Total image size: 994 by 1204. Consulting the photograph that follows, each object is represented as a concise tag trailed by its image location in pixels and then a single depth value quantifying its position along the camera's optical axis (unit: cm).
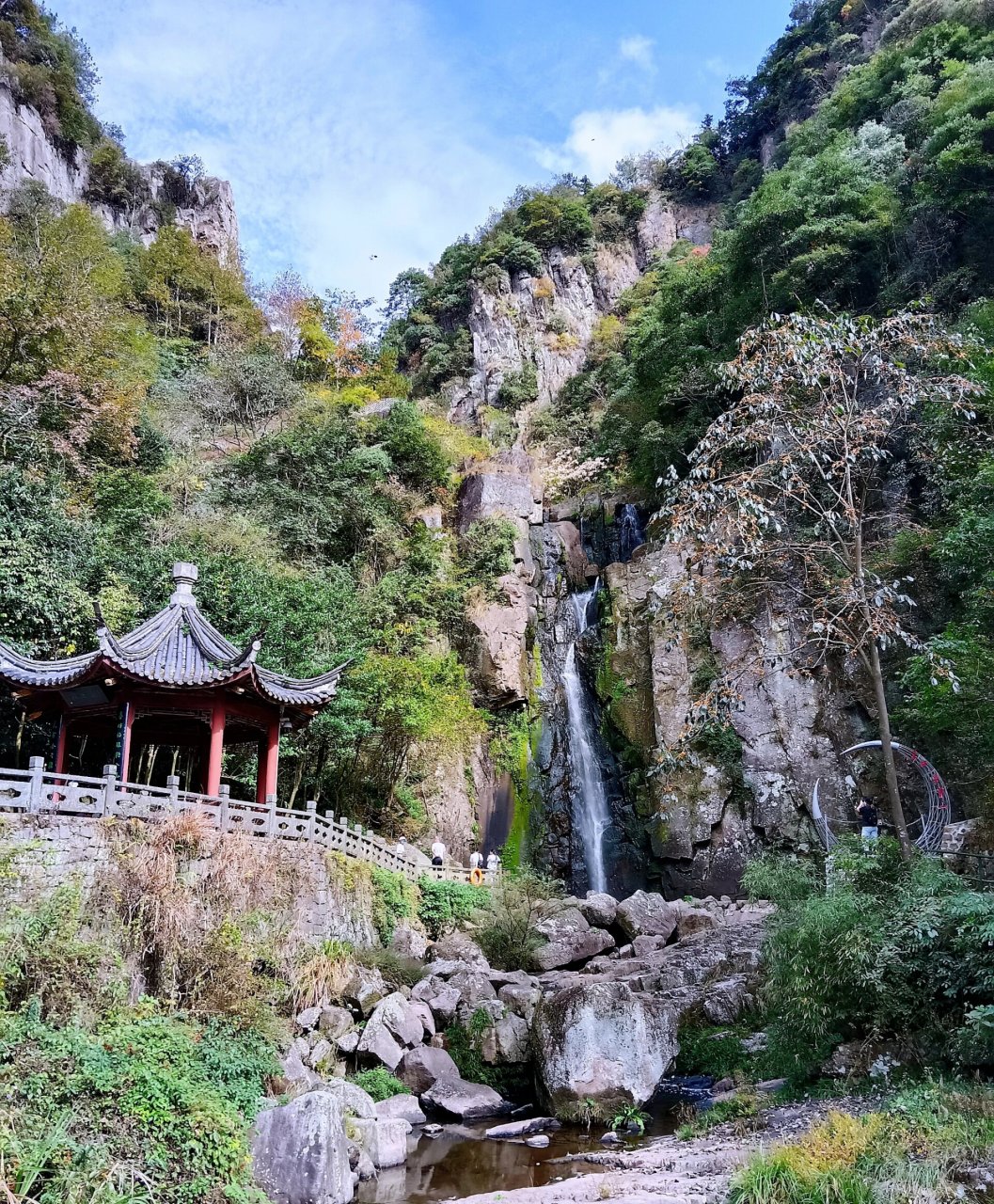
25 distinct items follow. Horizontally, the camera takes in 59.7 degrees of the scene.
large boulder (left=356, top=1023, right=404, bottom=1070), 1162
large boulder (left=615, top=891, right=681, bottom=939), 1622
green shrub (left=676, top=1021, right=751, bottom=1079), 1174
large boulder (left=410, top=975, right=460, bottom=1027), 1273
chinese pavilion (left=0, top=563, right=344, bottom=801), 1356
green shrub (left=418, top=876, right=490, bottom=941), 1733
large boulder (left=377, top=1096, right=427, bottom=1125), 1066
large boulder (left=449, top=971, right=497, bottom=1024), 1269
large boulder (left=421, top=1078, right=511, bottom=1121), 1120
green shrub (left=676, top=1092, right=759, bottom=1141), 944
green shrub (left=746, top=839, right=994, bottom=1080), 825
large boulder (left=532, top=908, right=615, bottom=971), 1553
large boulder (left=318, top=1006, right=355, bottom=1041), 1184
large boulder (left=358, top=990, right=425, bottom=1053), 1205
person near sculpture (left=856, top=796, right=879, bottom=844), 1625
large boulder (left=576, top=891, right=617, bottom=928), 1706
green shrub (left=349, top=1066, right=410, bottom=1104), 1111
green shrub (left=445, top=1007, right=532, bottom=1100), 1207
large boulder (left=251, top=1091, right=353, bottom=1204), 797
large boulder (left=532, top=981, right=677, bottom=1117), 1082
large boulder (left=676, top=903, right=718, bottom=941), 1585
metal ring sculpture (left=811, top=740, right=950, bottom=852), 1555
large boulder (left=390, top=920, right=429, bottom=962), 1543
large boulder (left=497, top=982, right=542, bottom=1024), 1290
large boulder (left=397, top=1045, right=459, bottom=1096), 1152
